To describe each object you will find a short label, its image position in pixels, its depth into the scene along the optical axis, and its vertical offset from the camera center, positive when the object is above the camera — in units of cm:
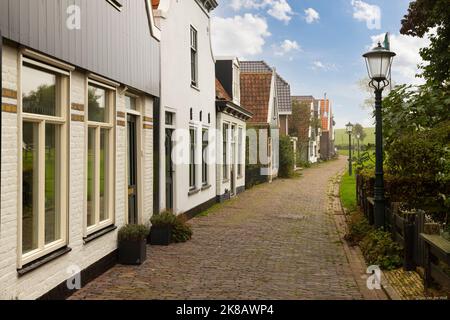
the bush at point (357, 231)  1038 -144
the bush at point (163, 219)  1014 -114
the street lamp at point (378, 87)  921 +133
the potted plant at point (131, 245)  835 -136
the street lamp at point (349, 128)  3391 +211
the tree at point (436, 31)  1287 +340
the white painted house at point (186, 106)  1160 +144
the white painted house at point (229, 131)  1833 +117
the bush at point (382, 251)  800 -148
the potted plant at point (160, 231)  1009 -137
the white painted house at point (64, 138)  514 +29
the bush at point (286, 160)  3356 +4
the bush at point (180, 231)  1043 -143
